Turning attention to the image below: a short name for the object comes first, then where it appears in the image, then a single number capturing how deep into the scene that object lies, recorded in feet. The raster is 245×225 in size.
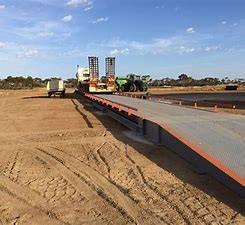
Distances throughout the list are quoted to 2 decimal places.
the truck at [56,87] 82.04
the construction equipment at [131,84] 95.77
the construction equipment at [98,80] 68.31
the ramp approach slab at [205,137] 13.46
